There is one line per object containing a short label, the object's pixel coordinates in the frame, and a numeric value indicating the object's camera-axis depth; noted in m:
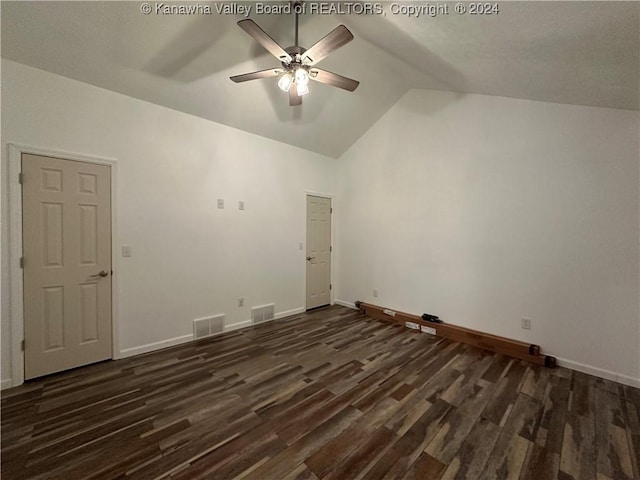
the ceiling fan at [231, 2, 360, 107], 1.99
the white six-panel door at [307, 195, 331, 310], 4.82
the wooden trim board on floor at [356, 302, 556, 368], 2.95
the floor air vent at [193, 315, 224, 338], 3.43
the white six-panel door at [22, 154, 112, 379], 2.46
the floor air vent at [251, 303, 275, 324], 4.02
